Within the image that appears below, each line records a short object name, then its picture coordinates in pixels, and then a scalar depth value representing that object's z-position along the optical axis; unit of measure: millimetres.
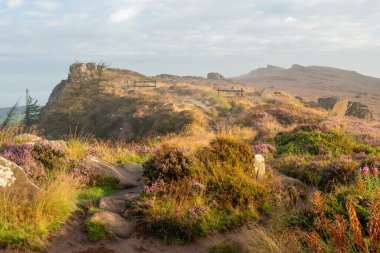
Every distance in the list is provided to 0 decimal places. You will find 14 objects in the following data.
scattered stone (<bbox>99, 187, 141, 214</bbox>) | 9453
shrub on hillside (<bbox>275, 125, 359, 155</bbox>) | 15609
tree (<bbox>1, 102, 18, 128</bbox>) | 41694
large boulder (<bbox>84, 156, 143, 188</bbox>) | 11492
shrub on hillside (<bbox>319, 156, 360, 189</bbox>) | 10922
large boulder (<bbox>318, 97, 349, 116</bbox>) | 47906
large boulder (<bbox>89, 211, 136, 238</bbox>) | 8359
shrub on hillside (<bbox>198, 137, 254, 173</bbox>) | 11055
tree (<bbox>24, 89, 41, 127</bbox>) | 52281
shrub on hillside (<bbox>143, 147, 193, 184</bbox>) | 10320
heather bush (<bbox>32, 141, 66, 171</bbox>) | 10906
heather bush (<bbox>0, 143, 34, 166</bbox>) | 10375
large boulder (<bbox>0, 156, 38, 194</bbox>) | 8188
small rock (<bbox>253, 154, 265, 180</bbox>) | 11547
